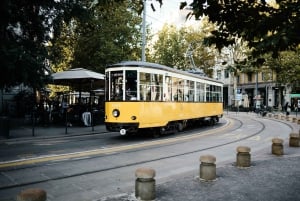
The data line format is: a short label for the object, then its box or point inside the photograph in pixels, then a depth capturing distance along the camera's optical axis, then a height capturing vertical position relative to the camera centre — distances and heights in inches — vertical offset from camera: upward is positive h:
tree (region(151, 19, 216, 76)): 2135.8 +329.5
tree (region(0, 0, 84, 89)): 538.0 +117.2
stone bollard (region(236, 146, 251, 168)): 368.2 -58.0
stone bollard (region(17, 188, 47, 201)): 184.7 -48.5
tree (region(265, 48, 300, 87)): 1636.3 +154.3
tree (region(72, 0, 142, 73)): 1170.0 +211.6
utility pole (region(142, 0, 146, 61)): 954.7 +154.8
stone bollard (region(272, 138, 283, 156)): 450.3 -57.9
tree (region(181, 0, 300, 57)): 166.2 +40.8
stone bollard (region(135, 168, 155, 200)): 253.3 -58.7
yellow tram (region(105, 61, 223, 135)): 591.2 +6.6
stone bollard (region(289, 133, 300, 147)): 537.3 -59.2
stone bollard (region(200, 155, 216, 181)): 309.7 -58.9
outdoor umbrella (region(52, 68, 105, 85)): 845.8 +64.1
